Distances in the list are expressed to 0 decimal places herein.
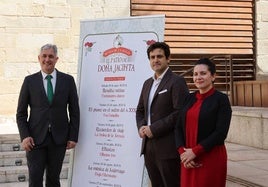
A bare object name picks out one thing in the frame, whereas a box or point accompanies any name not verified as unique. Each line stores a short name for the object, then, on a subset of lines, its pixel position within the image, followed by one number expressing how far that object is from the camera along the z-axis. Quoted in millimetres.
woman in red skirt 2717
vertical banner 3838
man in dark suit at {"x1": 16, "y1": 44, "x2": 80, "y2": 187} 3670
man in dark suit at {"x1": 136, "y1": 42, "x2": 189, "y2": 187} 3115
